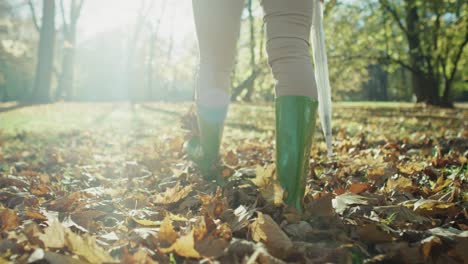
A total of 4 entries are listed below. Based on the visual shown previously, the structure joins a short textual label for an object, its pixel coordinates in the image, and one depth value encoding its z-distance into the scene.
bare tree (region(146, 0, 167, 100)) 22.14
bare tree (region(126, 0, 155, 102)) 19.28
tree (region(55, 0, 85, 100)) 22.80
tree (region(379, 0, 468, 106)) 12.59
